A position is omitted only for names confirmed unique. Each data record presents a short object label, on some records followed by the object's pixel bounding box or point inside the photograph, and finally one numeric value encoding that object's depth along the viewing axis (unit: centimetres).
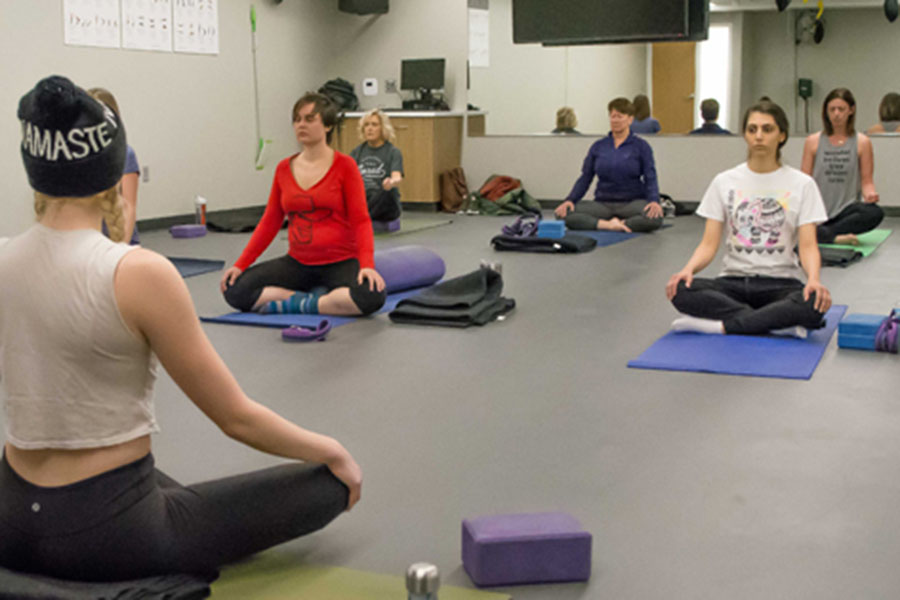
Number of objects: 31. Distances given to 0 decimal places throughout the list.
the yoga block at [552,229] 684
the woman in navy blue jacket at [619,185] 736
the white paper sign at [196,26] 830
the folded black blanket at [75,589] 160
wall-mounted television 754
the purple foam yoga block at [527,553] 194
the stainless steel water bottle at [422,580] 154
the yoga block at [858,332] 379
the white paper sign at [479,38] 983
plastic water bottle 823
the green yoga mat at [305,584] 190
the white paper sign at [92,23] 731
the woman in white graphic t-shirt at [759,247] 386
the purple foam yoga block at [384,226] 781
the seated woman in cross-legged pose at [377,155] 707
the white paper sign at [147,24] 779
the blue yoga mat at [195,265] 595
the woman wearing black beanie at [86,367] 156
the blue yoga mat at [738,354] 351
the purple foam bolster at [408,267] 510
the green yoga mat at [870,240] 645
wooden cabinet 961
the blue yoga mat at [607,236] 710
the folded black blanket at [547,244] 660
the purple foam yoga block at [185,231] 783
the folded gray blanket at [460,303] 439
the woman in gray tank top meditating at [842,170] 626
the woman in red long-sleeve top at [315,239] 433
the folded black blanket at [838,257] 583
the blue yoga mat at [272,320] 439
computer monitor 973
